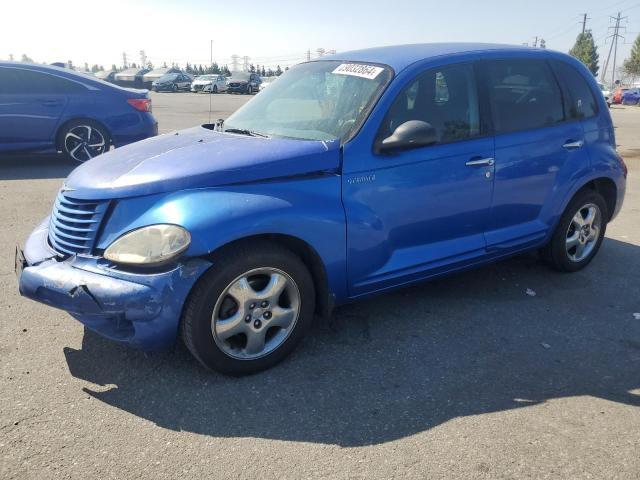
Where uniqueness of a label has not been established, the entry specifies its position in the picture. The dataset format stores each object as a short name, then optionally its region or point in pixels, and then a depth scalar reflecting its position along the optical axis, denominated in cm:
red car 4009
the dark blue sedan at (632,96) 3906
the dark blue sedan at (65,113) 883
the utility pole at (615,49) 9350
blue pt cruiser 301
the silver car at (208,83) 3891
